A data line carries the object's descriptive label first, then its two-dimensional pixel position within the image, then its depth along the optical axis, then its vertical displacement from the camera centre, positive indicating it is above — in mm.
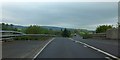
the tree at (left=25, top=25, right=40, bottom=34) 39641 +320
